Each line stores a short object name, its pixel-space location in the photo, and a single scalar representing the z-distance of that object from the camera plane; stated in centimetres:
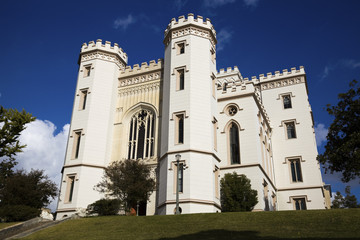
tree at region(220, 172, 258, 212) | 2577
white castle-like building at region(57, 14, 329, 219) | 2742
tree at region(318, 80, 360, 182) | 1909
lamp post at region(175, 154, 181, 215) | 2110
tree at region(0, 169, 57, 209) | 2572
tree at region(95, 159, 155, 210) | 2555
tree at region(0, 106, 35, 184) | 2585
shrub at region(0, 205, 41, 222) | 2413
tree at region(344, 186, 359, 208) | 4403
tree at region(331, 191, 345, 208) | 4572
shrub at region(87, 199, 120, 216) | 2511
